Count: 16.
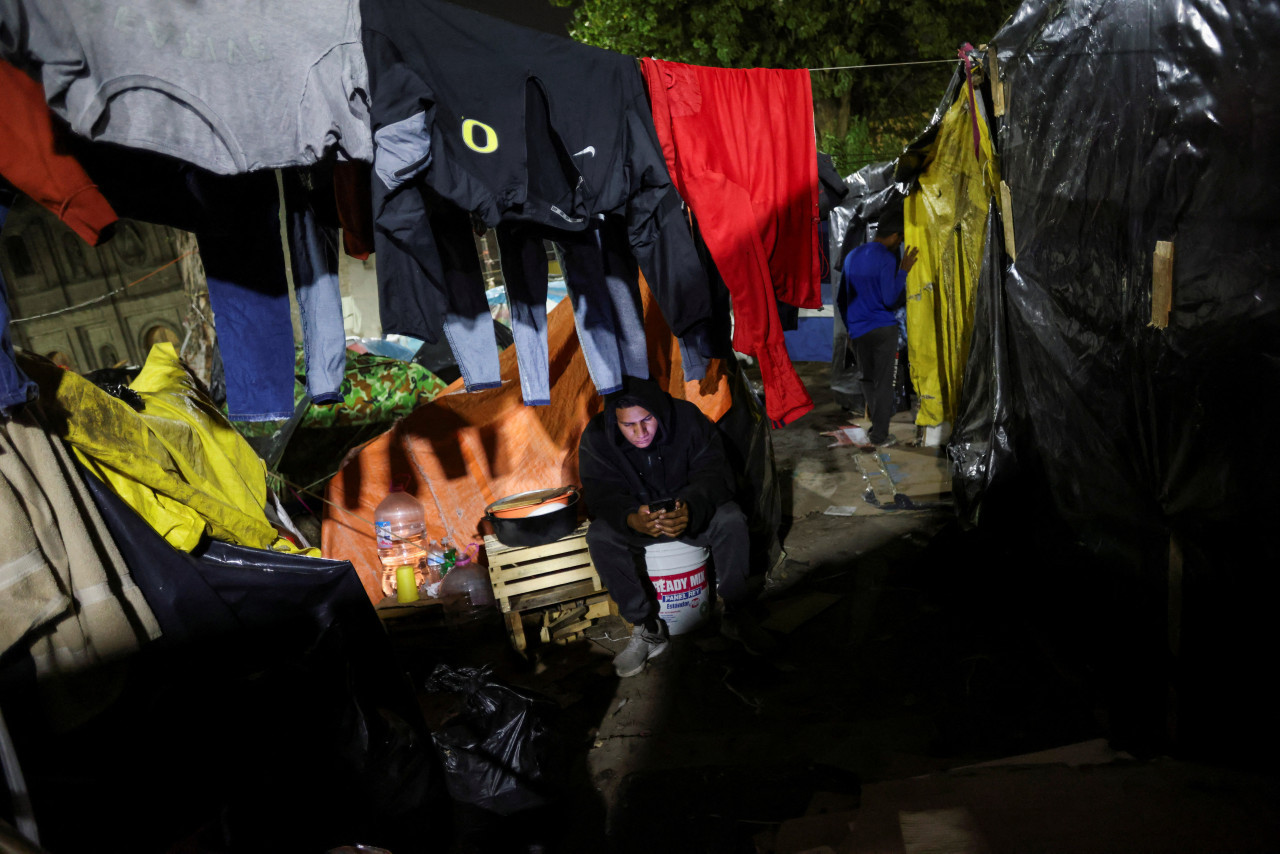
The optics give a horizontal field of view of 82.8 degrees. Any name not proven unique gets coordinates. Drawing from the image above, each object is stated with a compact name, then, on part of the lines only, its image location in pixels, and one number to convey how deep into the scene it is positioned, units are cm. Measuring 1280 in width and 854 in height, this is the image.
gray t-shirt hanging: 184
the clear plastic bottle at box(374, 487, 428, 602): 488
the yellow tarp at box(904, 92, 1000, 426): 443
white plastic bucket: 403
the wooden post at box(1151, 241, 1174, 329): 242
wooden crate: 416
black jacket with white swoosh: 223
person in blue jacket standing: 673
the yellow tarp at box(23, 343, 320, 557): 236
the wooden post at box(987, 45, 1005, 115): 366
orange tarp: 498
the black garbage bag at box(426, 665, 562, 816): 273
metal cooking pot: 410
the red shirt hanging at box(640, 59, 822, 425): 299
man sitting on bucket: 396
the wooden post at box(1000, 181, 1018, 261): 375
